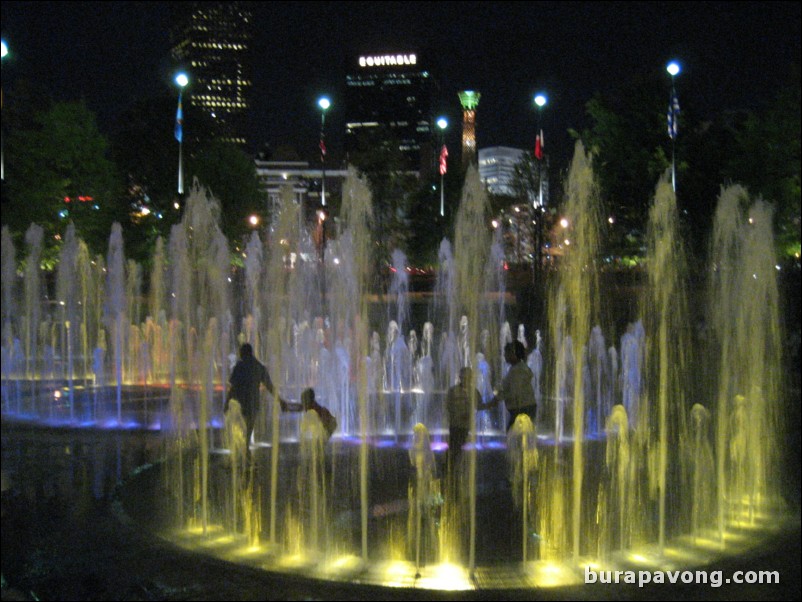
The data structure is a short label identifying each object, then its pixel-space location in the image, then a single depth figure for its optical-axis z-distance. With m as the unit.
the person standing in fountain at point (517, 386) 8.77
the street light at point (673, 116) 25.27
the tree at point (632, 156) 34.75
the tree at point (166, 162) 42.81
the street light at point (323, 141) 26.47
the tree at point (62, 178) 38.47
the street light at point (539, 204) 24.59
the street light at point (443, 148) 31.53
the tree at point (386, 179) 40.78
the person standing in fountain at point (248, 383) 9.59
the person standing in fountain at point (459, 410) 8.41
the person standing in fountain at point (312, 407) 9.02
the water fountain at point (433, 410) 7.07
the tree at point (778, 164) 34.50
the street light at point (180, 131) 23.11
